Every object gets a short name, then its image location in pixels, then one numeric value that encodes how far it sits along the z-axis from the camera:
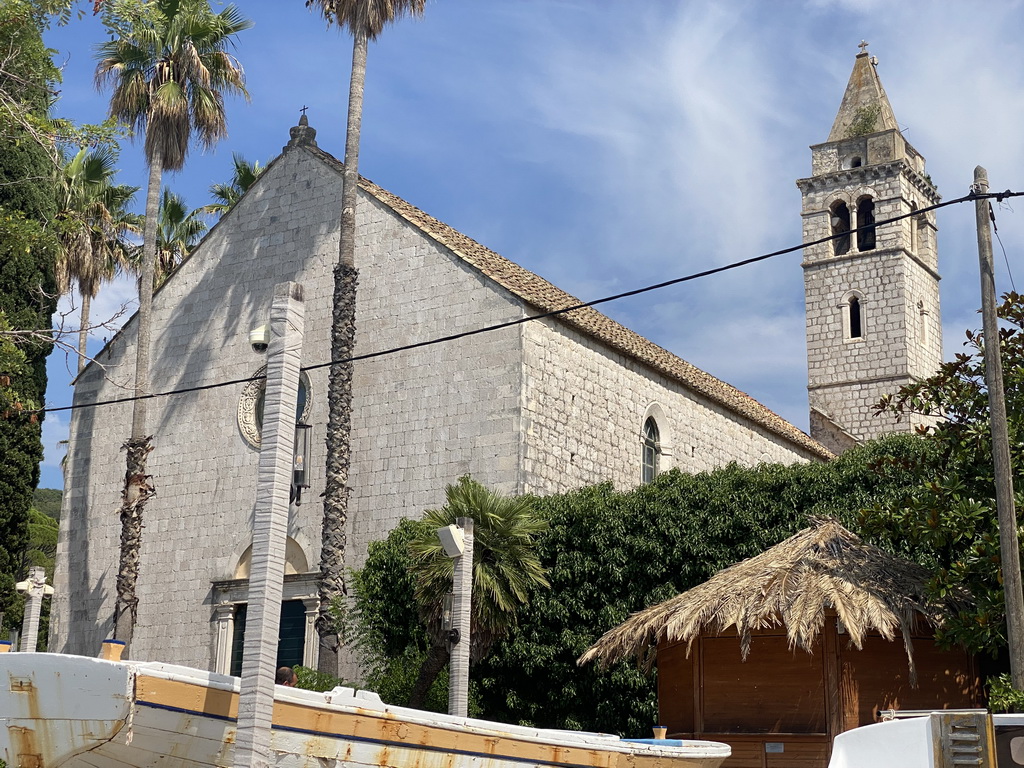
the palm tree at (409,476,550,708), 16.91
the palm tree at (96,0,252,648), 24.92
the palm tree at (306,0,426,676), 20.95
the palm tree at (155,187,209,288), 35.47
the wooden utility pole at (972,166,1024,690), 11.98
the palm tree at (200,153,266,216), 34.28
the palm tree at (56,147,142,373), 30.80
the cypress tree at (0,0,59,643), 25.00
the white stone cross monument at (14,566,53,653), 17.72
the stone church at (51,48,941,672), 22.25
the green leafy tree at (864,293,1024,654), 12.85
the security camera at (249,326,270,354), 13.24
